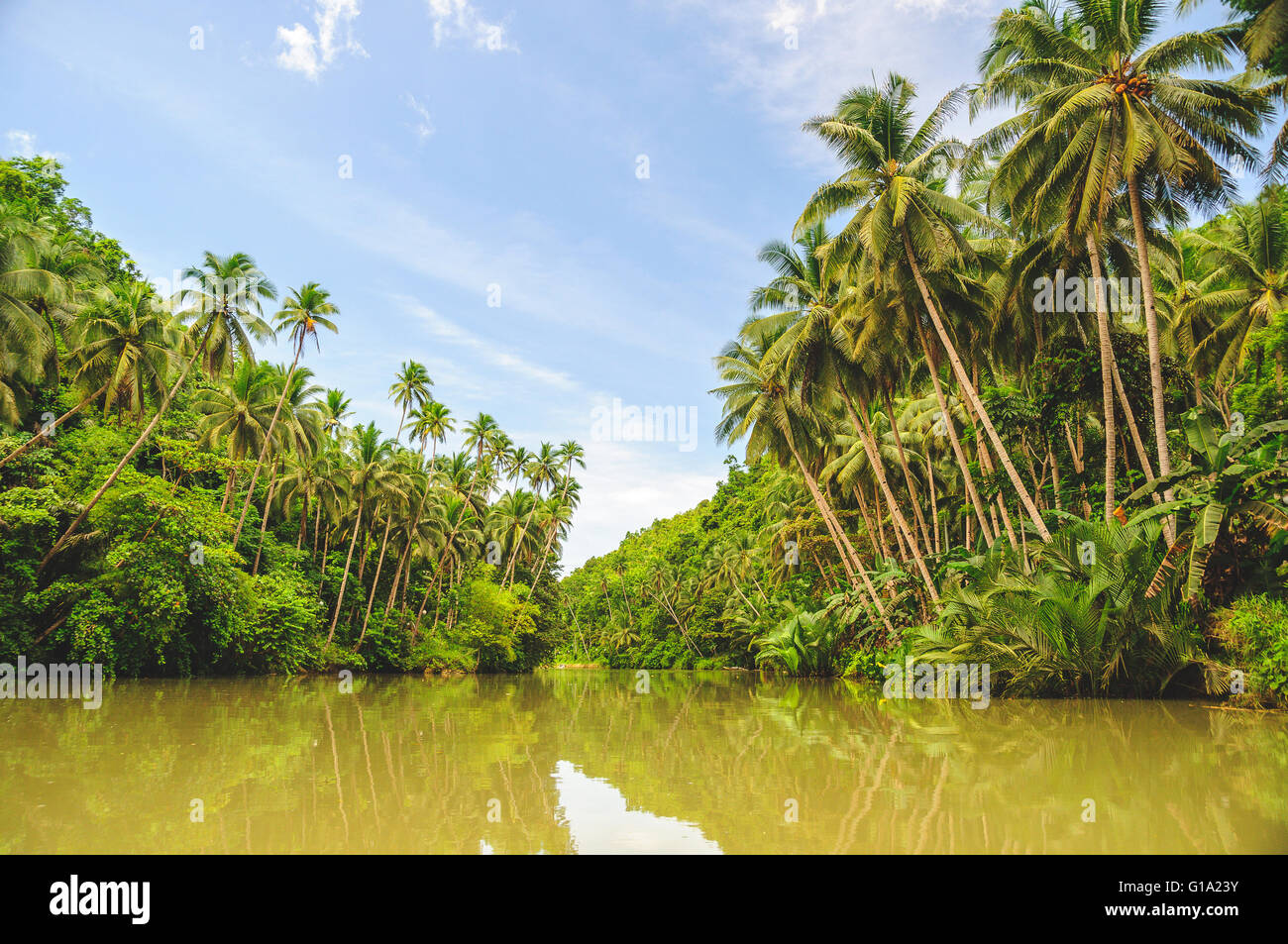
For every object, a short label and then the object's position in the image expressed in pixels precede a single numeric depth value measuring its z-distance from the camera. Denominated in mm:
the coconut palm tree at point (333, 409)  40781
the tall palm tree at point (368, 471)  34781
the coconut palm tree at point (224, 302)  25938
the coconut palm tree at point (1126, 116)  13836
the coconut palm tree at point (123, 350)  21984
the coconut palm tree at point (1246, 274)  19734
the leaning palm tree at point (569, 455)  55281
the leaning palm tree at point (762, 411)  25500
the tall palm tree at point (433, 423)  46406
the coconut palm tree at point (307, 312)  31338
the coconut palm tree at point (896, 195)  17469
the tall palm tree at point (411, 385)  45750
